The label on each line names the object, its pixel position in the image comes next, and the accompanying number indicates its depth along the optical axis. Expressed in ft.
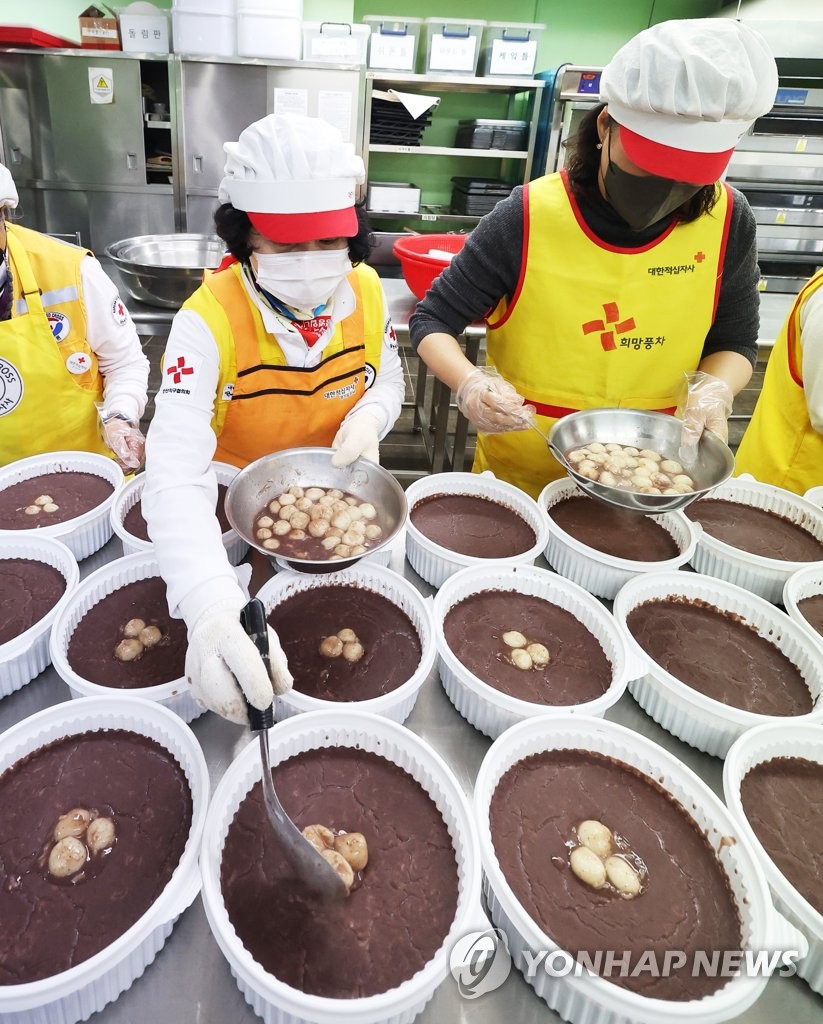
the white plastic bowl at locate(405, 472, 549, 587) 5.09
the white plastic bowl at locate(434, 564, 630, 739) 3.89
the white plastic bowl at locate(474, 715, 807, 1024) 2.57
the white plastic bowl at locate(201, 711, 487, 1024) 2.45
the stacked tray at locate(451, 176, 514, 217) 19.66
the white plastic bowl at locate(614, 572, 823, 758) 3.93
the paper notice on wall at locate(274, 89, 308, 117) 15.96
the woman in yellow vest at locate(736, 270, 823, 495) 6.29
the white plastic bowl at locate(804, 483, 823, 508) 6.27
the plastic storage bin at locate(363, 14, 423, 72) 17.20
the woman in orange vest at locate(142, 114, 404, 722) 3.63
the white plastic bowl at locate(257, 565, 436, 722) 3.79
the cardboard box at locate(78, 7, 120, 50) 15.60
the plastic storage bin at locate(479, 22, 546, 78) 17.35
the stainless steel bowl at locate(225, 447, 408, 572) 4.83
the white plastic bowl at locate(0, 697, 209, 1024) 2.45
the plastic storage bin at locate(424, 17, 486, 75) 17.19
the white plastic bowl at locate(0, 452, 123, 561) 5.12
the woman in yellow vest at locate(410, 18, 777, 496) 5.51
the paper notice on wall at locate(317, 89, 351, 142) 16.28
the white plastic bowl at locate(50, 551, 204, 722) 3.73
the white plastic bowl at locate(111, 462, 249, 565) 5.08
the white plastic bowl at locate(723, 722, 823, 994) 2.88
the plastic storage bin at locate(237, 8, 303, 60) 15.08
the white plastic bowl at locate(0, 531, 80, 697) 3.94
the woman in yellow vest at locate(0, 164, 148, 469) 6.11
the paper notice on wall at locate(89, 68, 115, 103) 15.51
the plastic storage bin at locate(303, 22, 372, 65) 15.81
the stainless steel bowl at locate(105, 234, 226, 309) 9.91
